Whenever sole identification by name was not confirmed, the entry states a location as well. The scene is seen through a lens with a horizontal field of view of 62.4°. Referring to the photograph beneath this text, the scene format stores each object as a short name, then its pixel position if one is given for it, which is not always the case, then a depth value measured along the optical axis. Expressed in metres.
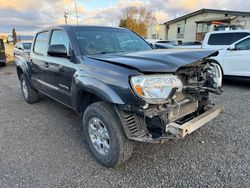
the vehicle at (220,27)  16.93
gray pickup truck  2.10
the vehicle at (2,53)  12.64
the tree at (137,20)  44.41
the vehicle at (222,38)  7.24
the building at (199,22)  21.34
